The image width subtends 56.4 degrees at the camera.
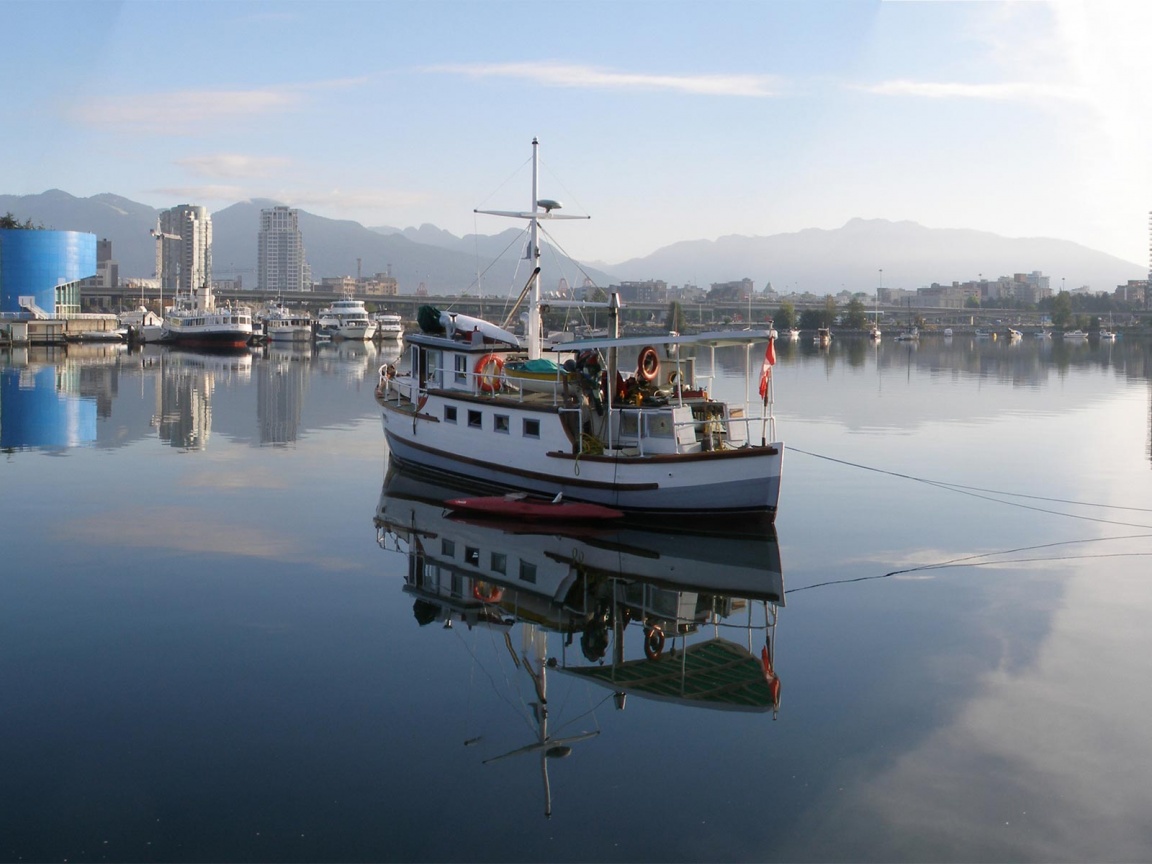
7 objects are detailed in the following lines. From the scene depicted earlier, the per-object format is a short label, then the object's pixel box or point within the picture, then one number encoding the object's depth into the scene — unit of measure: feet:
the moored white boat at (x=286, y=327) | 420.77
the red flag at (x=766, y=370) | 72.33
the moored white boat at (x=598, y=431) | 71.10
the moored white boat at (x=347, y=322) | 440.04
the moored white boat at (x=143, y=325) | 381.19
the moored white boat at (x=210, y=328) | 360.89
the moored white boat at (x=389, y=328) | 452.76
